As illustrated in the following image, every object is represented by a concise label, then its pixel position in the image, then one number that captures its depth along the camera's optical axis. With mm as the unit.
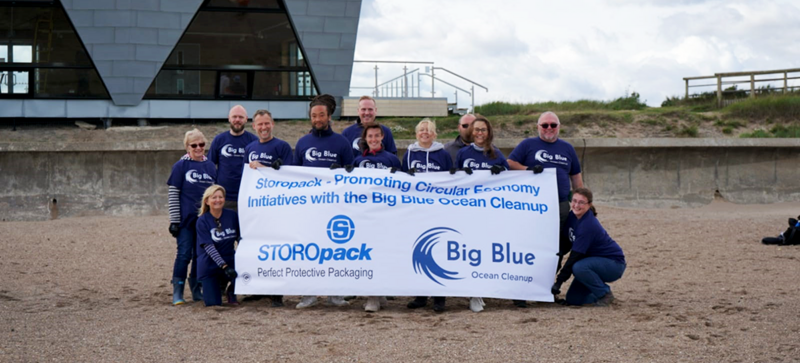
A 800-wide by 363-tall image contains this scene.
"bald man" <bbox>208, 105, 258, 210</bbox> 8055
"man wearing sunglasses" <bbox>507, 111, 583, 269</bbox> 7516
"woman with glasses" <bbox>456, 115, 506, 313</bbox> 7246
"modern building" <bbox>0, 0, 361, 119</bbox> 19812
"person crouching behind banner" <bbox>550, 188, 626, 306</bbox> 7066
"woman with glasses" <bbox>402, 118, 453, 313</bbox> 7368
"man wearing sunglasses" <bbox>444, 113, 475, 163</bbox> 7781
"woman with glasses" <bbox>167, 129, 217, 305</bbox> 7504
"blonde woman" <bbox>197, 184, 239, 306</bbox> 7199
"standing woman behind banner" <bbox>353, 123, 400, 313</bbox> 7242
